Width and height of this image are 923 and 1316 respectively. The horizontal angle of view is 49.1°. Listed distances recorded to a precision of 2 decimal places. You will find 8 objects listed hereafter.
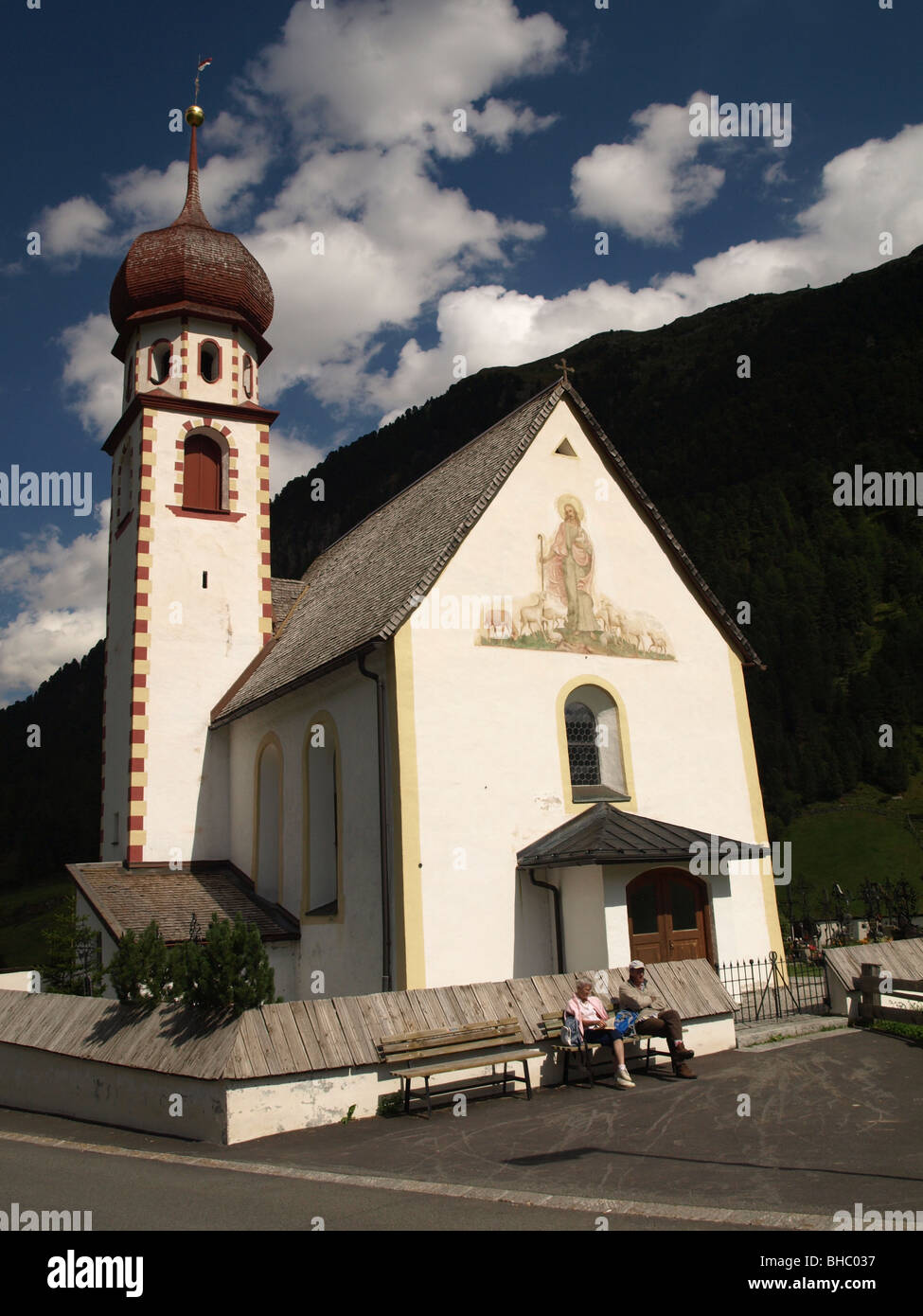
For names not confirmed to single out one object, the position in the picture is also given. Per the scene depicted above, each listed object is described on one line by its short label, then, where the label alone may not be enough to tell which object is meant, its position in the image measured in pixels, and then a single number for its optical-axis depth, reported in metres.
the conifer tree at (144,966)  11.86
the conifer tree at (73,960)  18.94
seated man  11.77
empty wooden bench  10.88
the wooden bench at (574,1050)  11.86
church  15.28
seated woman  11.56
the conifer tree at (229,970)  10.58
